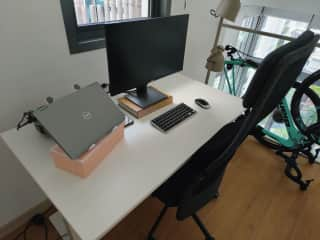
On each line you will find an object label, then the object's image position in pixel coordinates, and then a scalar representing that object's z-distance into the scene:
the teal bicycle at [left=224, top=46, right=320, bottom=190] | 1.70
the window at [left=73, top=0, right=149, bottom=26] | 1.31
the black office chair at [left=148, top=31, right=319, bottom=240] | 0.61
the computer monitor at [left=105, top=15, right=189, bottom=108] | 1.01
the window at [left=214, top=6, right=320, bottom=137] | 2.69
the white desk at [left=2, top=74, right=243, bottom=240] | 0.72
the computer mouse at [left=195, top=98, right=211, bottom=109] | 1.36
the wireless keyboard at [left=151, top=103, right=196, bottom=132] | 1.15
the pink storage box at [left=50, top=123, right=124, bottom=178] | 0.81
